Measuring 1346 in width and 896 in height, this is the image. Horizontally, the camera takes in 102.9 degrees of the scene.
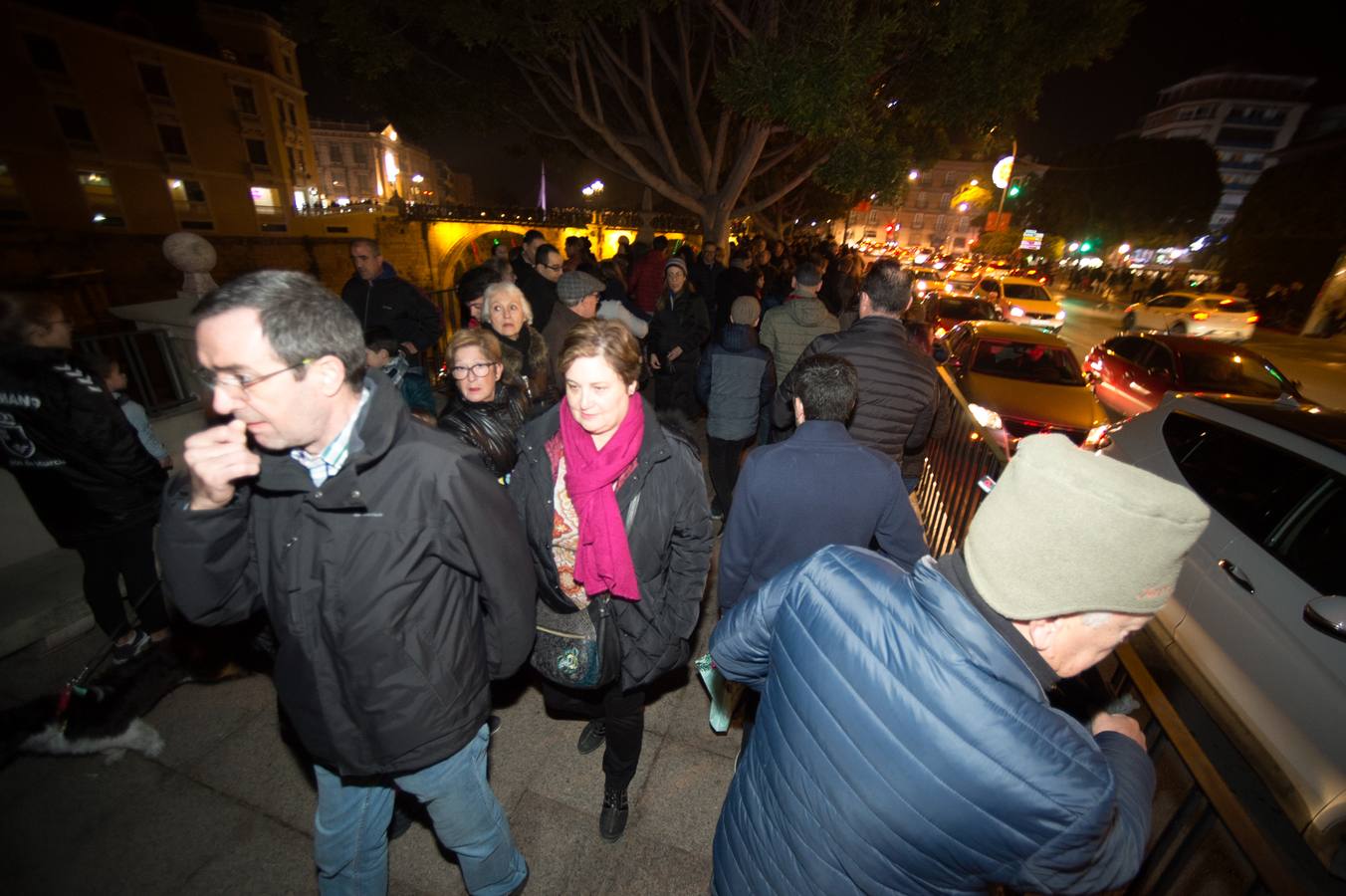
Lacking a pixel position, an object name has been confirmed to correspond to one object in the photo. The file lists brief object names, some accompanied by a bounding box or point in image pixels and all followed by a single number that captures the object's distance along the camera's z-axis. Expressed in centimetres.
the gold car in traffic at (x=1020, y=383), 652
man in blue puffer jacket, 97
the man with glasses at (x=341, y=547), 142
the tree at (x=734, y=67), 915
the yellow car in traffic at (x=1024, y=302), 1555
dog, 273
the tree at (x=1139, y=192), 3991
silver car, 294
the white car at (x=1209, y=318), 1766
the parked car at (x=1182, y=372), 759
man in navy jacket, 235
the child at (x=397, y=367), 361
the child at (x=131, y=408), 292
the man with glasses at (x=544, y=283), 554
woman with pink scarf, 213
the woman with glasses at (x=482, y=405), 271
